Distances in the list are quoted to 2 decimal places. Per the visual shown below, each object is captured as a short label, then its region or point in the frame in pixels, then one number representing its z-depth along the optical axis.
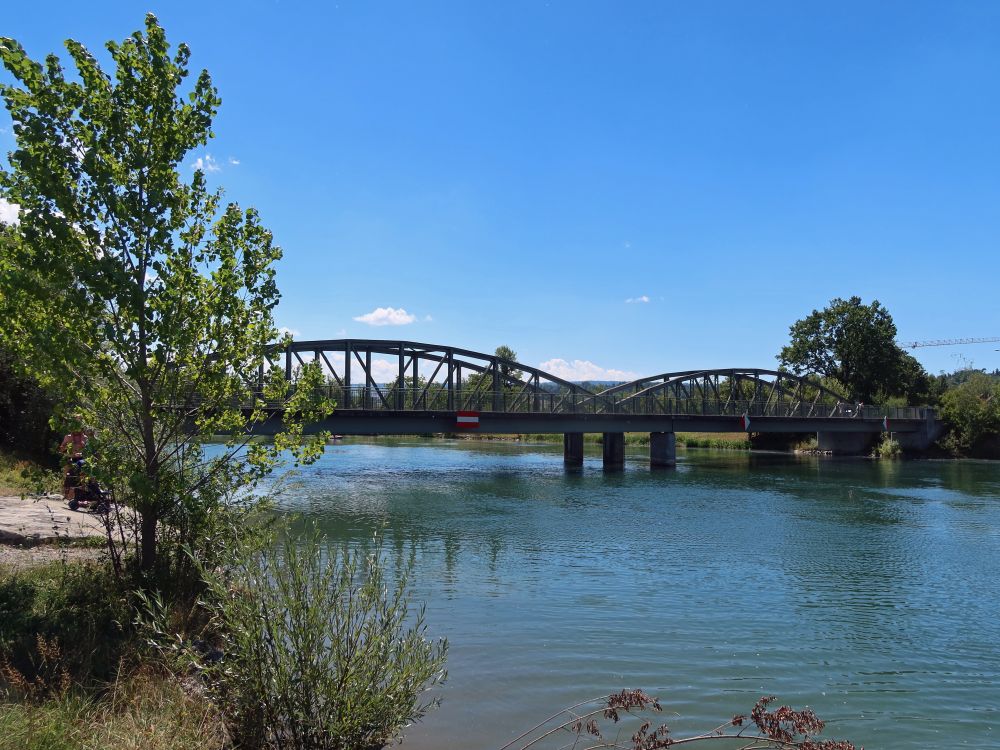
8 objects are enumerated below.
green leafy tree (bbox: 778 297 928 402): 84.69
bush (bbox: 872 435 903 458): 72.44
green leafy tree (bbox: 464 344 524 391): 59.97
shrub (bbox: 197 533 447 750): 5.90
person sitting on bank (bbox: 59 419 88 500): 7.82
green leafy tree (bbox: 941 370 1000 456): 70.69
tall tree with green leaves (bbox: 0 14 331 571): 7.52
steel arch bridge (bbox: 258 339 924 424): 49.71
